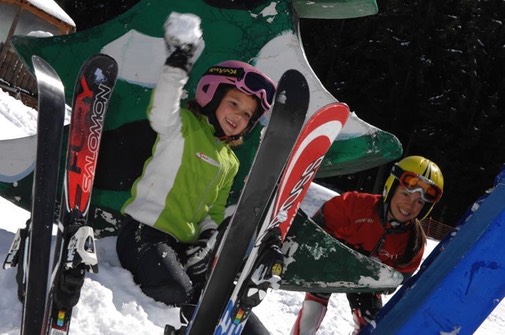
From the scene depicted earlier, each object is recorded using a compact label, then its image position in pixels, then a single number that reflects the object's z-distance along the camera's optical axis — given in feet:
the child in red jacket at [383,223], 15.60
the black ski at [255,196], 10.23
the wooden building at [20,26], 57.98
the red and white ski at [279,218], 9.86
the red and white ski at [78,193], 9.86
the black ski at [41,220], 9.65
